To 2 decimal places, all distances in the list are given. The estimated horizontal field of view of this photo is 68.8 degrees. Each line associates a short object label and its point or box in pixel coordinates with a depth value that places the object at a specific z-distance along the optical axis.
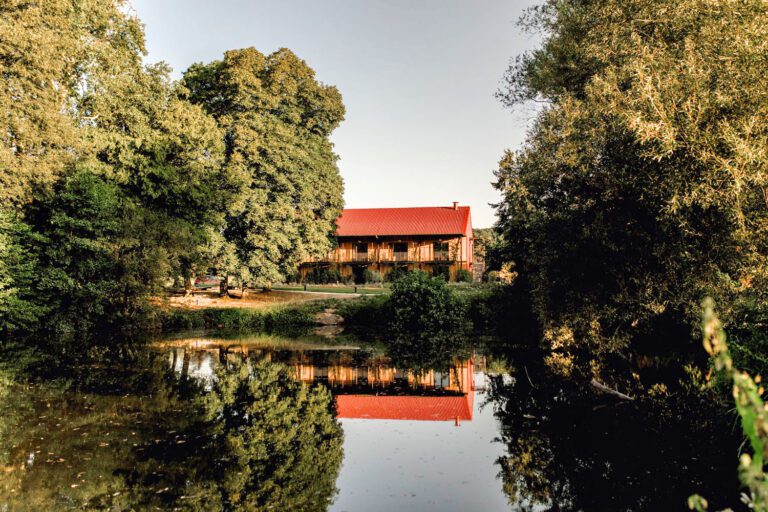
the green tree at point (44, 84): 21.36
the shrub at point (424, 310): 27.45
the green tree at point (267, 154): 32.44
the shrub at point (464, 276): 45.19
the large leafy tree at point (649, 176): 9.44
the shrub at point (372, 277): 45.44
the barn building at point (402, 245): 49.00
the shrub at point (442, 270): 47.79
